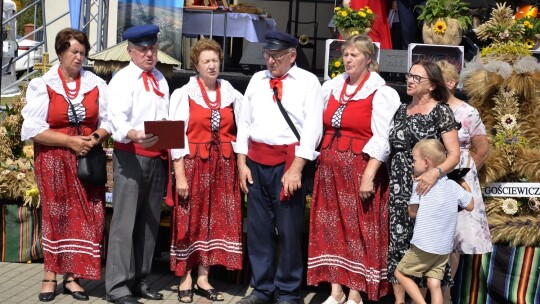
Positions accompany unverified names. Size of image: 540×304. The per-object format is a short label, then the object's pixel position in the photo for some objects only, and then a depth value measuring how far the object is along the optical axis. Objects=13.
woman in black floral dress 5.76
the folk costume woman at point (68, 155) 6.37
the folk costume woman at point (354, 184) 6.09
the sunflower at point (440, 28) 8.60
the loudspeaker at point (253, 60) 9.60
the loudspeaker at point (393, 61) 8.91
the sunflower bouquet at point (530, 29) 7.68
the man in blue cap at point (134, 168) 6.25
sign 6.44
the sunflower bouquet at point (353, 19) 8.73
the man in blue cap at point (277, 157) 6.16
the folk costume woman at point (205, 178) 6.46
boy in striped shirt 5.53
